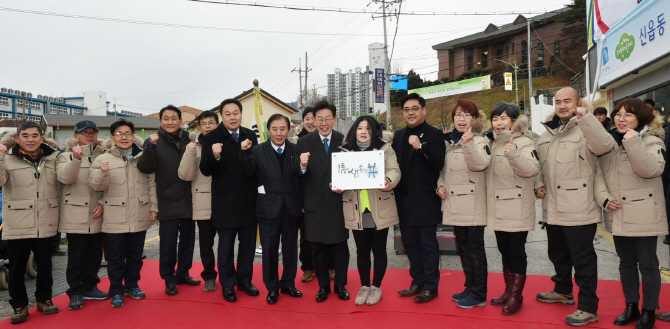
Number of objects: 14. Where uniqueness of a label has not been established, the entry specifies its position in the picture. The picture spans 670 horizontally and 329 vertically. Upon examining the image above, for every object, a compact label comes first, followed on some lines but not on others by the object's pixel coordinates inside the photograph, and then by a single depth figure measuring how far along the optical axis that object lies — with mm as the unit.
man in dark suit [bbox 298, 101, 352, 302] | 4023
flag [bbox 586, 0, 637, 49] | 10406
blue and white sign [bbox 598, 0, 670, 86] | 7793
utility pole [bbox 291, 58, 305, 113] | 40116
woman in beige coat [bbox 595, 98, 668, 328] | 3146
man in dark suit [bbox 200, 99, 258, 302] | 4223
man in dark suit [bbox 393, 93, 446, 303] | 3900
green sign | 27942
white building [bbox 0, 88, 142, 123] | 62219
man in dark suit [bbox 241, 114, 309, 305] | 4141
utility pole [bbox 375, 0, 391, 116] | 21531
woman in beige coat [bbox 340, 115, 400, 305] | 3942
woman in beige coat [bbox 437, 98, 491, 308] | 3764
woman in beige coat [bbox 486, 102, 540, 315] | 3549
